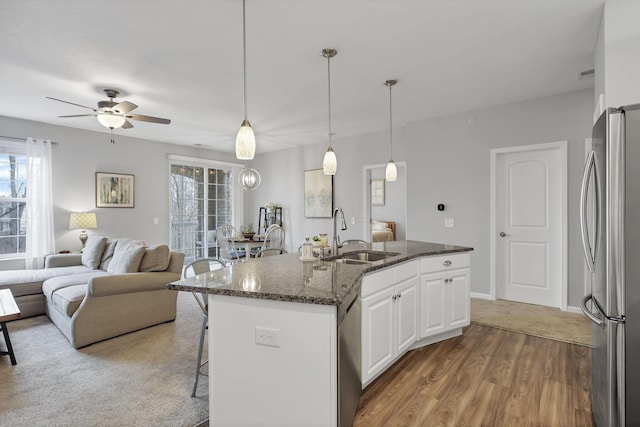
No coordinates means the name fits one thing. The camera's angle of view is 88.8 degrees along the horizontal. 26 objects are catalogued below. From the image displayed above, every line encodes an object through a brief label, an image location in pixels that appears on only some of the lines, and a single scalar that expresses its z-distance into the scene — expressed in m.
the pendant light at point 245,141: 2.08
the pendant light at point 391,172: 3.67
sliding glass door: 6.64
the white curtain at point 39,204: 4.75
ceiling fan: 3.38
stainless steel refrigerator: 1.44
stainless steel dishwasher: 1.55
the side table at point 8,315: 2.60
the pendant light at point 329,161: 2.99
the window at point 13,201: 4.71
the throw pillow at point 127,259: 3.51
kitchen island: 1.50
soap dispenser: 2.50
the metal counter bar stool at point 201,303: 2.20
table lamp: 5.03
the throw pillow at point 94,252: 4.35
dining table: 5.72
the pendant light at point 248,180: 4.47
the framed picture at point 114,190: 5.53
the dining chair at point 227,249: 5.78
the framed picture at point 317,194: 6.42
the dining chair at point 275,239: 6.38
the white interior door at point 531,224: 3.99
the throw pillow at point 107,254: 4.29
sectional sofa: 3.07
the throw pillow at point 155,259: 3.59
